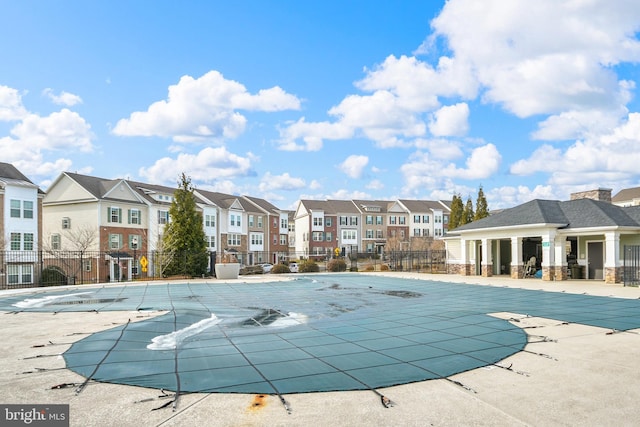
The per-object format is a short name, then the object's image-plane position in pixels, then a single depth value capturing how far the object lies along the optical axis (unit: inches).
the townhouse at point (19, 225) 1263.5
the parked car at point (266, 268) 1878.6
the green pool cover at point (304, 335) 249.3
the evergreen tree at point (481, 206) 1651.1
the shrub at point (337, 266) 1454.2
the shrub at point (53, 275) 1144.1
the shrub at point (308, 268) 1435.8
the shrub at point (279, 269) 1403.5
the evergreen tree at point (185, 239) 1149.7
